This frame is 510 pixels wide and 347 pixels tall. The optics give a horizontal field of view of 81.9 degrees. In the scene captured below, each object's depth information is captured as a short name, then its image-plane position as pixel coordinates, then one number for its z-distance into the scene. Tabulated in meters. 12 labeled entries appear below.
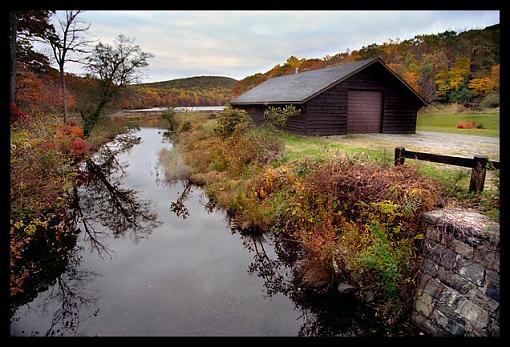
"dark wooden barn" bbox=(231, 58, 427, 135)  15.59
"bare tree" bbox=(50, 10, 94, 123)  17.77
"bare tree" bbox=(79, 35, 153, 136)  20.92
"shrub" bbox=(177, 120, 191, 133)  26.22
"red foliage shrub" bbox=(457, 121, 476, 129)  19.31
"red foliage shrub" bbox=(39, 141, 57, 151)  10.23
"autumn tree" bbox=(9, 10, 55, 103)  11.55
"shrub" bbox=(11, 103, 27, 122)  9.79
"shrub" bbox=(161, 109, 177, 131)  30.77
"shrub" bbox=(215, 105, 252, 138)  15.88
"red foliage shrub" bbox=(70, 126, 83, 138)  17.59
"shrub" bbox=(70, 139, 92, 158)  16.24
